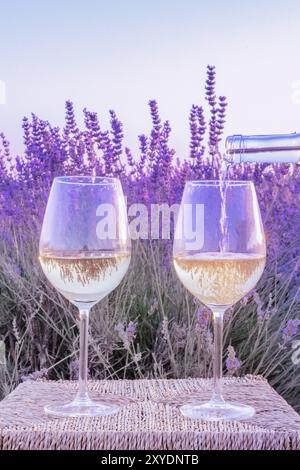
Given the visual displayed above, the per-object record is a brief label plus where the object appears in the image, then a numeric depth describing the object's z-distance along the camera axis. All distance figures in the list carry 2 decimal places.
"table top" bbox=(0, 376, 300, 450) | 0.92
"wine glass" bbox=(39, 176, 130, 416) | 0.98
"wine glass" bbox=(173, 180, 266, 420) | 1.01
